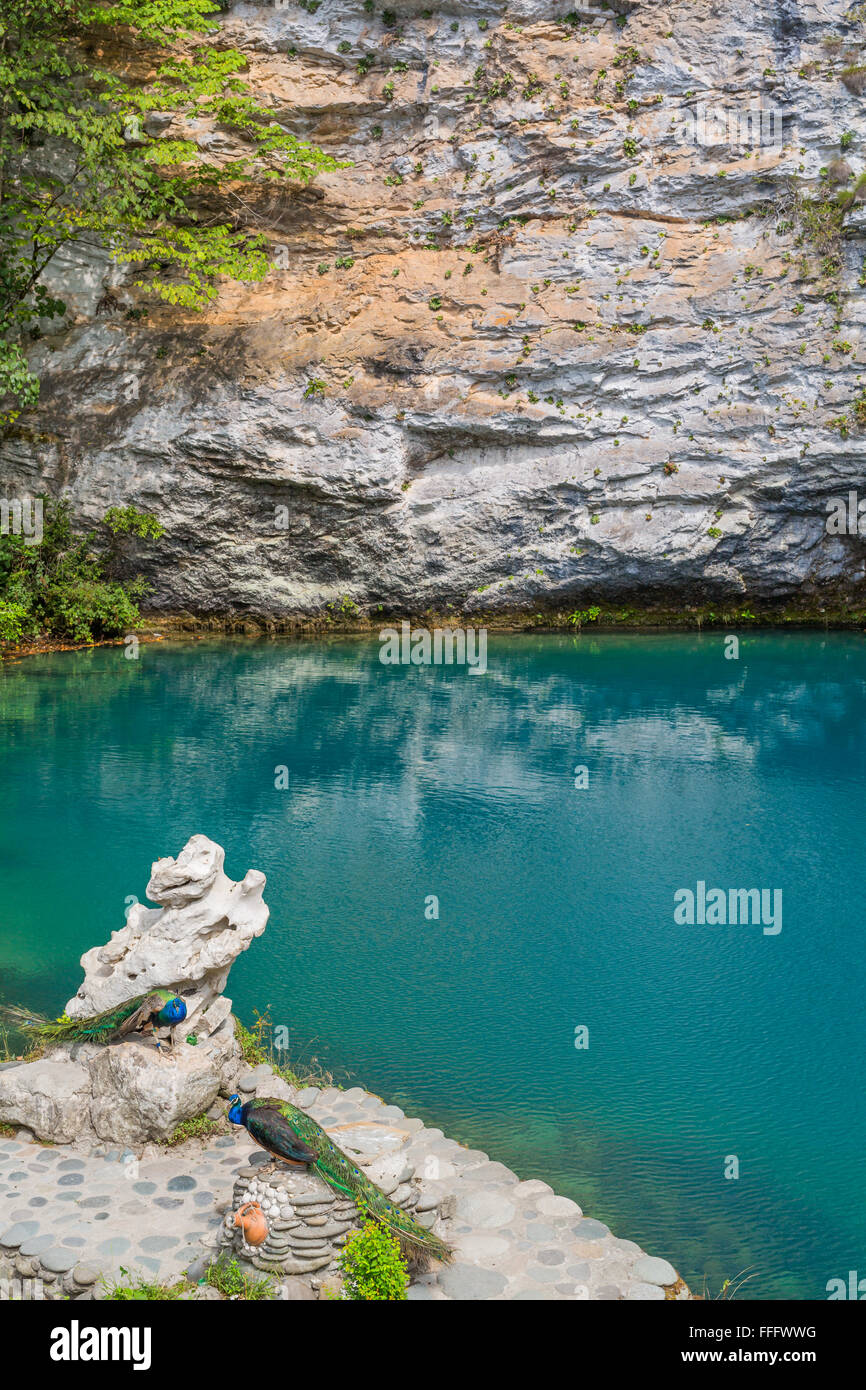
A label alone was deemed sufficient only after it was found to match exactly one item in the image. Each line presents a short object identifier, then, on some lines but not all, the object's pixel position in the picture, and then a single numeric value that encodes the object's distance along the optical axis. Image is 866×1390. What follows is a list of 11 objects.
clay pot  5.53
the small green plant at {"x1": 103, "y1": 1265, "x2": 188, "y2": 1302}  5.28
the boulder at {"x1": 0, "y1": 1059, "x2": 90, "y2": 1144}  7.06
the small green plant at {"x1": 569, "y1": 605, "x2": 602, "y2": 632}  30.05
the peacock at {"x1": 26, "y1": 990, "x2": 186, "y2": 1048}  7.01
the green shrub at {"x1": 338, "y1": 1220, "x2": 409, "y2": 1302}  5.37
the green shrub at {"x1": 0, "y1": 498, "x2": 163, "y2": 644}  27.30
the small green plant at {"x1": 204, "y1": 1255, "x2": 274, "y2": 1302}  5.40
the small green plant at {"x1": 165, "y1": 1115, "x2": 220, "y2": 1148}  7.03
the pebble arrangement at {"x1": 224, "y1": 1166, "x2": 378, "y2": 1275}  5.58
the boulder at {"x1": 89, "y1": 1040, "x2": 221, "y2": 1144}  6.94
